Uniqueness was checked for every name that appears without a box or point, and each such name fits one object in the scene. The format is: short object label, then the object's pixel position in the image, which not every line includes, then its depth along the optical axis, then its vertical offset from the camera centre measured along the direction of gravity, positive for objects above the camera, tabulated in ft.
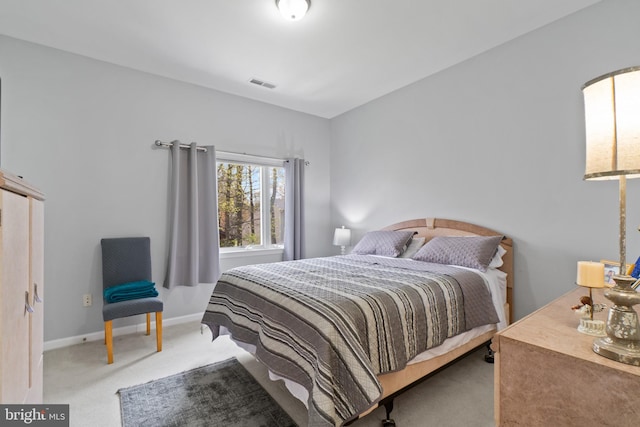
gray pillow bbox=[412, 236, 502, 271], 8.28 -1.14
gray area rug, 5.63 -3.94
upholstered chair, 8.09 -1.91
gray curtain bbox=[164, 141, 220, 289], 10.81 -0.17
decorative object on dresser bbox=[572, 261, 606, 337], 3.59 -1.00
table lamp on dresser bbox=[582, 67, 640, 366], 2.71 +0.57
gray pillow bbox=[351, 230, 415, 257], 10.59 -1.11
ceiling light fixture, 6.98 +4.99
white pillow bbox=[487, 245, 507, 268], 8.50 -1.35
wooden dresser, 2.73 -1.73
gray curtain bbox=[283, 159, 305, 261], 13.75 +0.14
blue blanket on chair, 8.57 -2.28
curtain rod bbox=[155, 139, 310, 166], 10.68 +2.59
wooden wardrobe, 2.99 -0.93
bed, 4.54 -2.07
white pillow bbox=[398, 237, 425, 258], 10.59 -1.23
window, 12.71 +0.58
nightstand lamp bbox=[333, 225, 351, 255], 13.62 -1.08
